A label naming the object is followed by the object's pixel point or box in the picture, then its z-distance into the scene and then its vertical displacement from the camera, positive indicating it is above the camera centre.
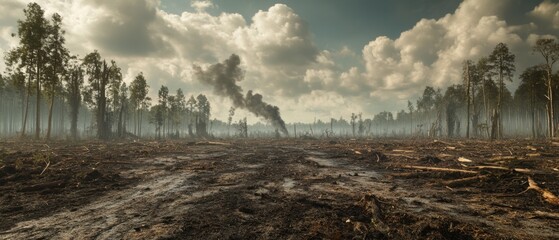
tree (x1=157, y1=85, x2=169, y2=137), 52.81 +6.29
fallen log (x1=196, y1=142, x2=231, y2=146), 30.07 -1.38
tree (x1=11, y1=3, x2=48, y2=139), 27.28 +8.57
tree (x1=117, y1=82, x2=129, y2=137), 39.46 +4.94
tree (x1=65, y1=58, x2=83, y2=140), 35.75 +6.12
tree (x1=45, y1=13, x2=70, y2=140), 29.59 +7.81
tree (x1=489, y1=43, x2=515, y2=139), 34.44 +8.28
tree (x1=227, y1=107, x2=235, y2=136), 78.79 +4.38
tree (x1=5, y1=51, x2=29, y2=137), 26.94 +6.36
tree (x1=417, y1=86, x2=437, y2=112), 71.81 +7.78
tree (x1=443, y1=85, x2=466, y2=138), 52.06 +5.37
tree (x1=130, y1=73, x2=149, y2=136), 46.50 +6.70
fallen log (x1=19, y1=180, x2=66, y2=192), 7.85 -1.56
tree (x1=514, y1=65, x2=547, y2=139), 37.47 +6.19
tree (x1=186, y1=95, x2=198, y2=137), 77.38 +7.51
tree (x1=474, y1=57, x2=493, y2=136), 36.56 +7.70
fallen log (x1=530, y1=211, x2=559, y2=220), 5.44 -1.68
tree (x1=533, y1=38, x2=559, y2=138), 29.16 +7.96
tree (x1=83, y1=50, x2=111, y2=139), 35.53 +6.04
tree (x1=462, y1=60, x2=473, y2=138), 33.10 +6.32
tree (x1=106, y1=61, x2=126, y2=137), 39.16 +6.07
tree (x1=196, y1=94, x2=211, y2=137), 79.87 +6.73
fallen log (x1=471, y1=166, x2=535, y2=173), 9.46 -1.37
